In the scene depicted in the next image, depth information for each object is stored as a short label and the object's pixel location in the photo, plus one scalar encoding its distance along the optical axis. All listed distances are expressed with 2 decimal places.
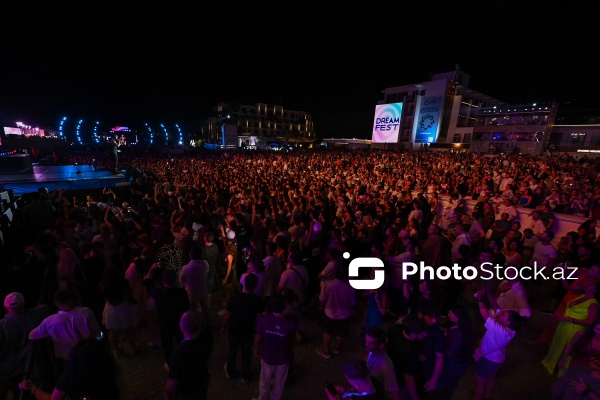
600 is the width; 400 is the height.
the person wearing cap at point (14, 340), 2.70
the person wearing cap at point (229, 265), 4.86
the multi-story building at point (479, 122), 34.28
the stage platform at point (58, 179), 13.83
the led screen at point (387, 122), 40.35
